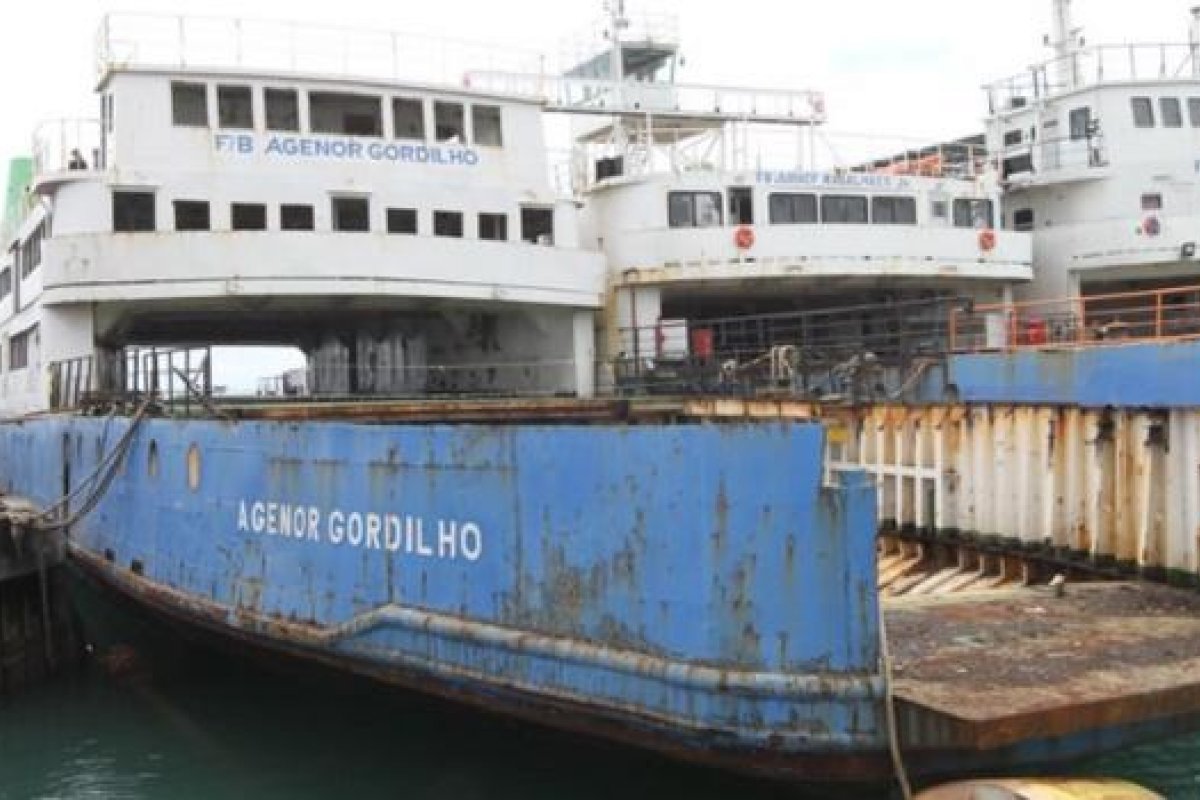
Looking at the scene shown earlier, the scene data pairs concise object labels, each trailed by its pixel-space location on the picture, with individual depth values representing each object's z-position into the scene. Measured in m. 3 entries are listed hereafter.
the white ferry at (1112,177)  26.92
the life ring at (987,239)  25.83
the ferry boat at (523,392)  6.55
